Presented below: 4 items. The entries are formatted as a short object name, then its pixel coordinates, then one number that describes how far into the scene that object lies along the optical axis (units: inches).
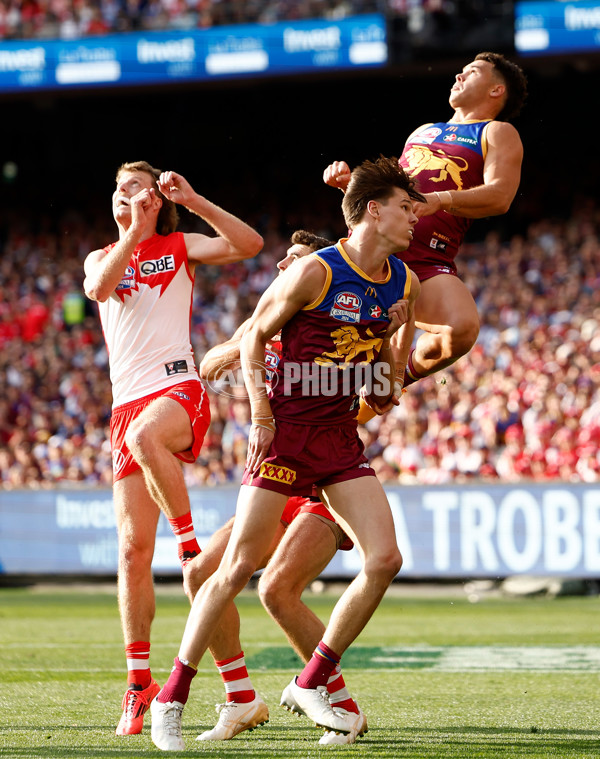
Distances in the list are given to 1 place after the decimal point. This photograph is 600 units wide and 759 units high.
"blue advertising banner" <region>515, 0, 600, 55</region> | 1461.6
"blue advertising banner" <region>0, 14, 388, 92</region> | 1555.1
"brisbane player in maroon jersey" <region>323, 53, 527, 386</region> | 506.9
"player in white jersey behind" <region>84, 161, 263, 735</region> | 449.7
